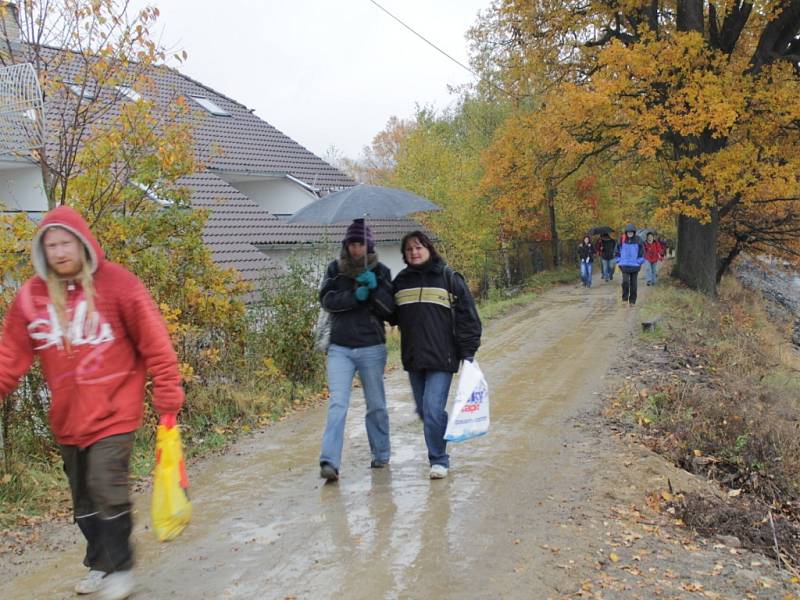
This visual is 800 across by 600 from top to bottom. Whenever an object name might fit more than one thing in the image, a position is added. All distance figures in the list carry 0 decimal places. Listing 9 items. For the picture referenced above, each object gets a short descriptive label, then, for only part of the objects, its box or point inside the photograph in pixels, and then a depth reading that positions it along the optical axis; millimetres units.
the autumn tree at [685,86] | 15609
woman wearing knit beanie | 5273
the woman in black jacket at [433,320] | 5262
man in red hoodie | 3361
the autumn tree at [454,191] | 23750
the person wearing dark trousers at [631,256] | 16344
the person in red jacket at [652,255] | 20844
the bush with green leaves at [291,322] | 9398
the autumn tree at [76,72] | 6430
